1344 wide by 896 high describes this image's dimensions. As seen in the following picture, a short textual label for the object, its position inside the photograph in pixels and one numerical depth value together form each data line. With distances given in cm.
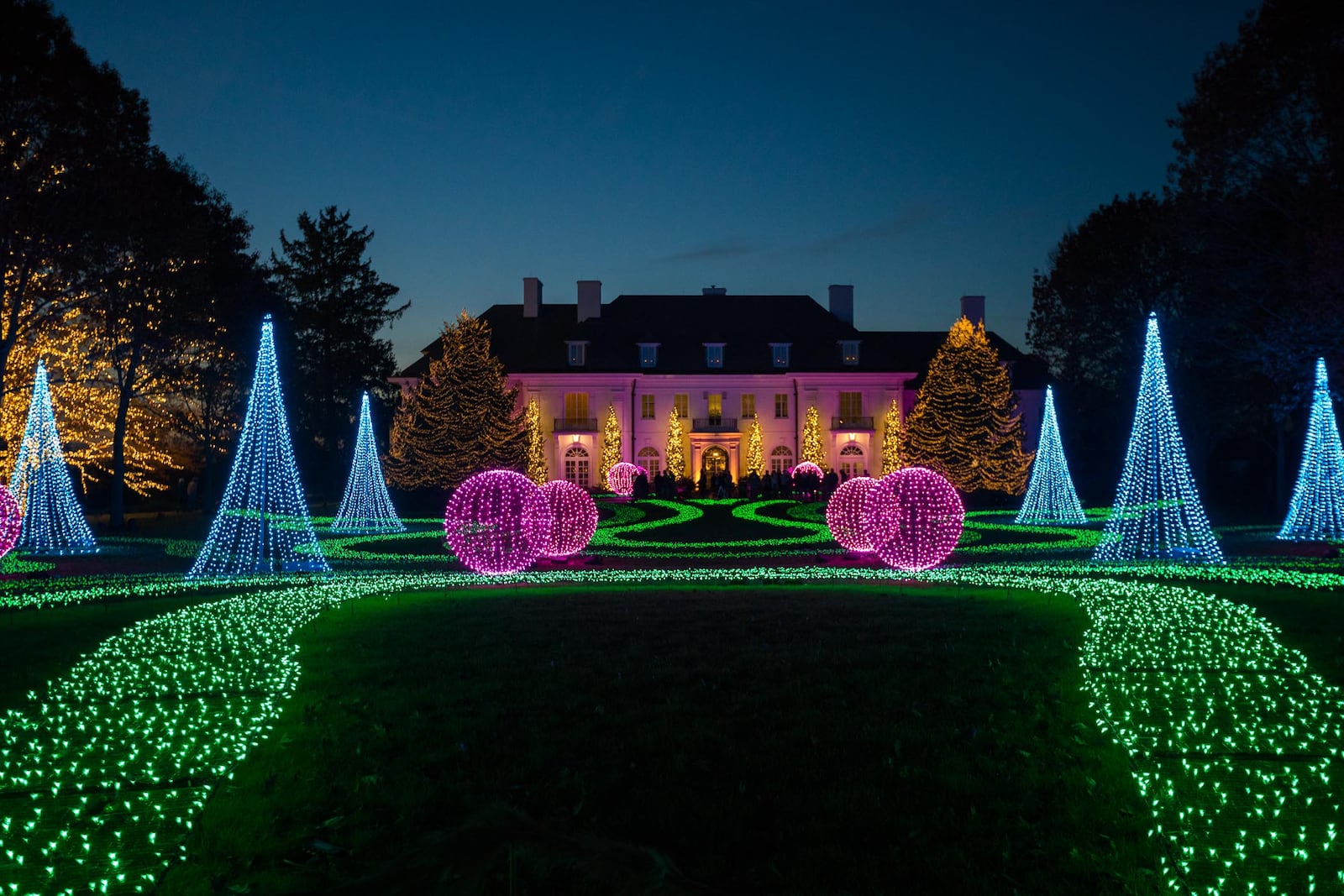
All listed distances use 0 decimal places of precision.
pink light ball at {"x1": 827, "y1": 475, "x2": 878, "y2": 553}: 1592
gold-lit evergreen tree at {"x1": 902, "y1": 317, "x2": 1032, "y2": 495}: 3850
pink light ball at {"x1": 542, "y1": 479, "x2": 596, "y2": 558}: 1625
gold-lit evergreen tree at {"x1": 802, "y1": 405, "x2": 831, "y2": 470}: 4362
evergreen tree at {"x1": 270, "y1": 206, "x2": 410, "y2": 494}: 4644
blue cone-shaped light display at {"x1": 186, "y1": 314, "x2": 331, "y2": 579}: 1478
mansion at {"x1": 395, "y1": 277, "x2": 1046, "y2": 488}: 4556
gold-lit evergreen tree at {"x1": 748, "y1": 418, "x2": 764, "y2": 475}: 4500
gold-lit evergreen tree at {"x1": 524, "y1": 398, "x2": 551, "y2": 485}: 3916
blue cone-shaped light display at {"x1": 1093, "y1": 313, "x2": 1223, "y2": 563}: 1623
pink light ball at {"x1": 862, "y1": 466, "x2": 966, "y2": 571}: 1428
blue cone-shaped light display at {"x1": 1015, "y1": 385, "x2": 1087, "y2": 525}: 2695
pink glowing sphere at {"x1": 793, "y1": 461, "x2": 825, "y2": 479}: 3838
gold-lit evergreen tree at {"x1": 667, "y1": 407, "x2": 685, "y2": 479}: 4353
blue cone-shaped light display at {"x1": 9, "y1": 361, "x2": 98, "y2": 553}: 1952
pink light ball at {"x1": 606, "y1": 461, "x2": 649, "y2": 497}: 3981
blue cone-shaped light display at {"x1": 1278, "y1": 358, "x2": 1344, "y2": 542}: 1889
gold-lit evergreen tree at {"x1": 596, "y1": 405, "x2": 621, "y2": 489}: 4378
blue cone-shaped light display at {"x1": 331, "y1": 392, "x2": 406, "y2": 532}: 2523
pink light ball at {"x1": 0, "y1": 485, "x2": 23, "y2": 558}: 1538
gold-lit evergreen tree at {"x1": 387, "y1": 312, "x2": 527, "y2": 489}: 3716
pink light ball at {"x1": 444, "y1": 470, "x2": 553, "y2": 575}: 1430
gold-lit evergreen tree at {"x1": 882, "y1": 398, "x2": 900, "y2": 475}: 4222
